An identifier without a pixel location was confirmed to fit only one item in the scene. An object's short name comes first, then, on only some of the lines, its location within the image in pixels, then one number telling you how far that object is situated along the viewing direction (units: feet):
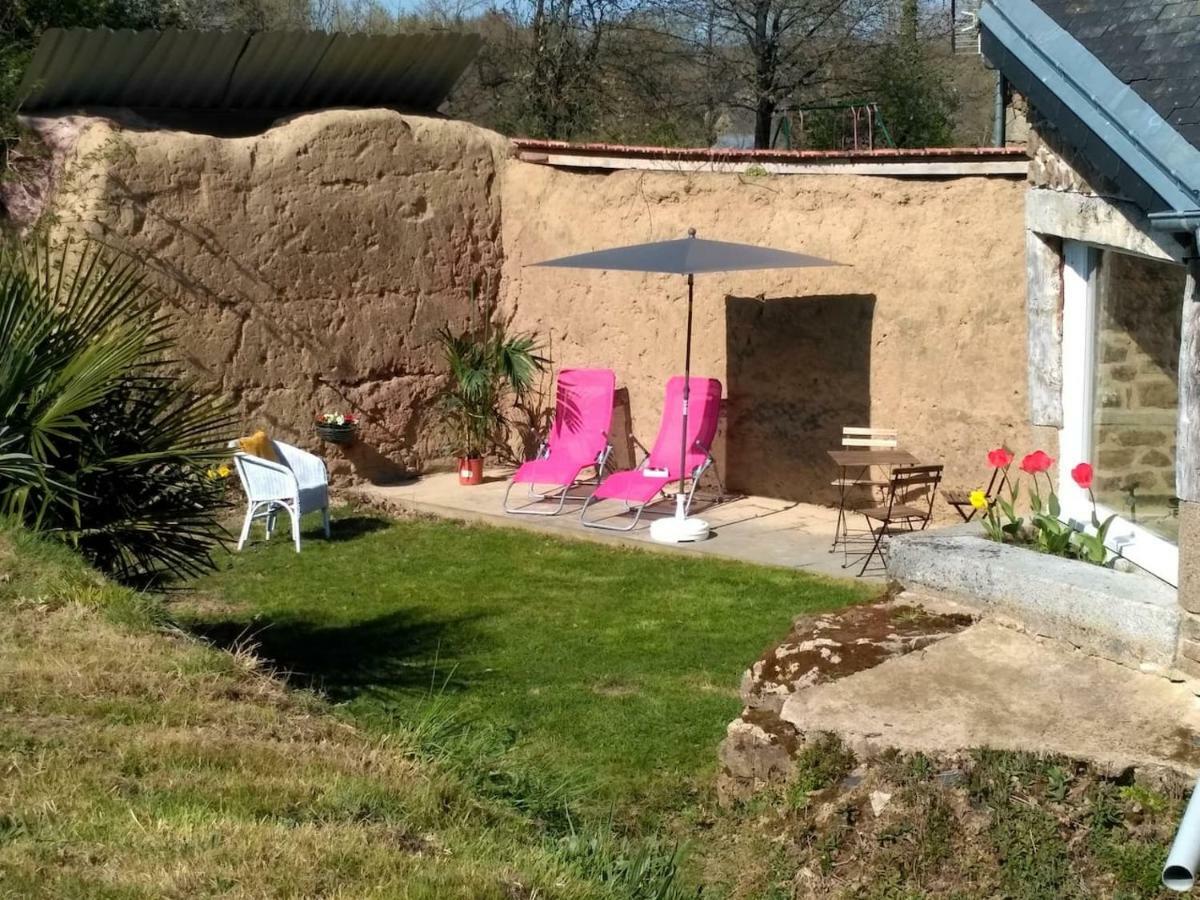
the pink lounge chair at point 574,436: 36.99
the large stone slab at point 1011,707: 15.64
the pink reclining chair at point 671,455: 34.96
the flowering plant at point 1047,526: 19.48
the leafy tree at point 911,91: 58.90
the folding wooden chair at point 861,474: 33.81
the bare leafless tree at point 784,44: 64.08
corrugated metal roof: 35.76
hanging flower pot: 39.19
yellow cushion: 34.30
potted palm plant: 40.60
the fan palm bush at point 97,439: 20.40
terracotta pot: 40.45
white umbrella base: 33.53
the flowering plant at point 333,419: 39.29
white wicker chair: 33.22
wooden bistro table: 32.17
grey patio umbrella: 32.58
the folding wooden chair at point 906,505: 30.19
